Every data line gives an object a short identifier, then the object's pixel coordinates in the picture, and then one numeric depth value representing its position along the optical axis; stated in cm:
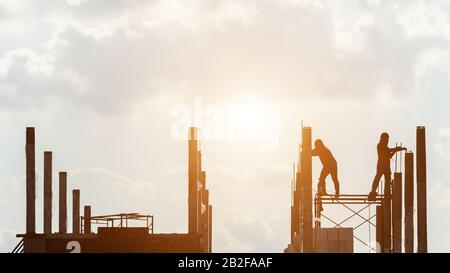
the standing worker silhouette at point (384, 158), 2948
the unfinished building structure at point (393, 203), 2980
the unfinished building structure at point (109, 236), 3553
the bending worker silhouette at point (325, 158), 3038
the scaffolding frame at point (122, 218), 4081
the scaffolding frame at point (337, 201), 3114
